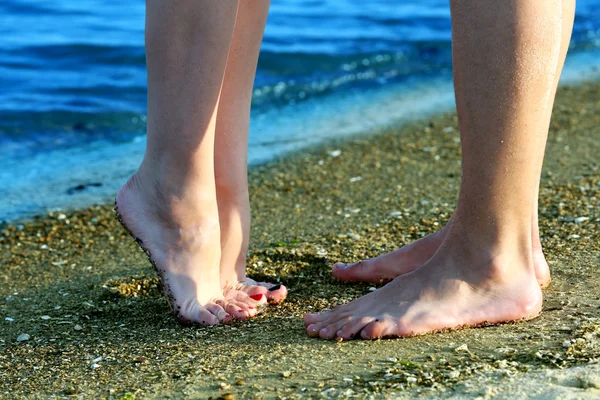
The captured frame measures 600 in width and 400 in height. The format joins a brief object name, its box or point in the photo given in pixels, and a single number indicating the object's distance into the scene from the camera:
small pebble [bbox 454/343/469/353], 2.38
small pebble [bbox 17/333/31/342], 2.54
